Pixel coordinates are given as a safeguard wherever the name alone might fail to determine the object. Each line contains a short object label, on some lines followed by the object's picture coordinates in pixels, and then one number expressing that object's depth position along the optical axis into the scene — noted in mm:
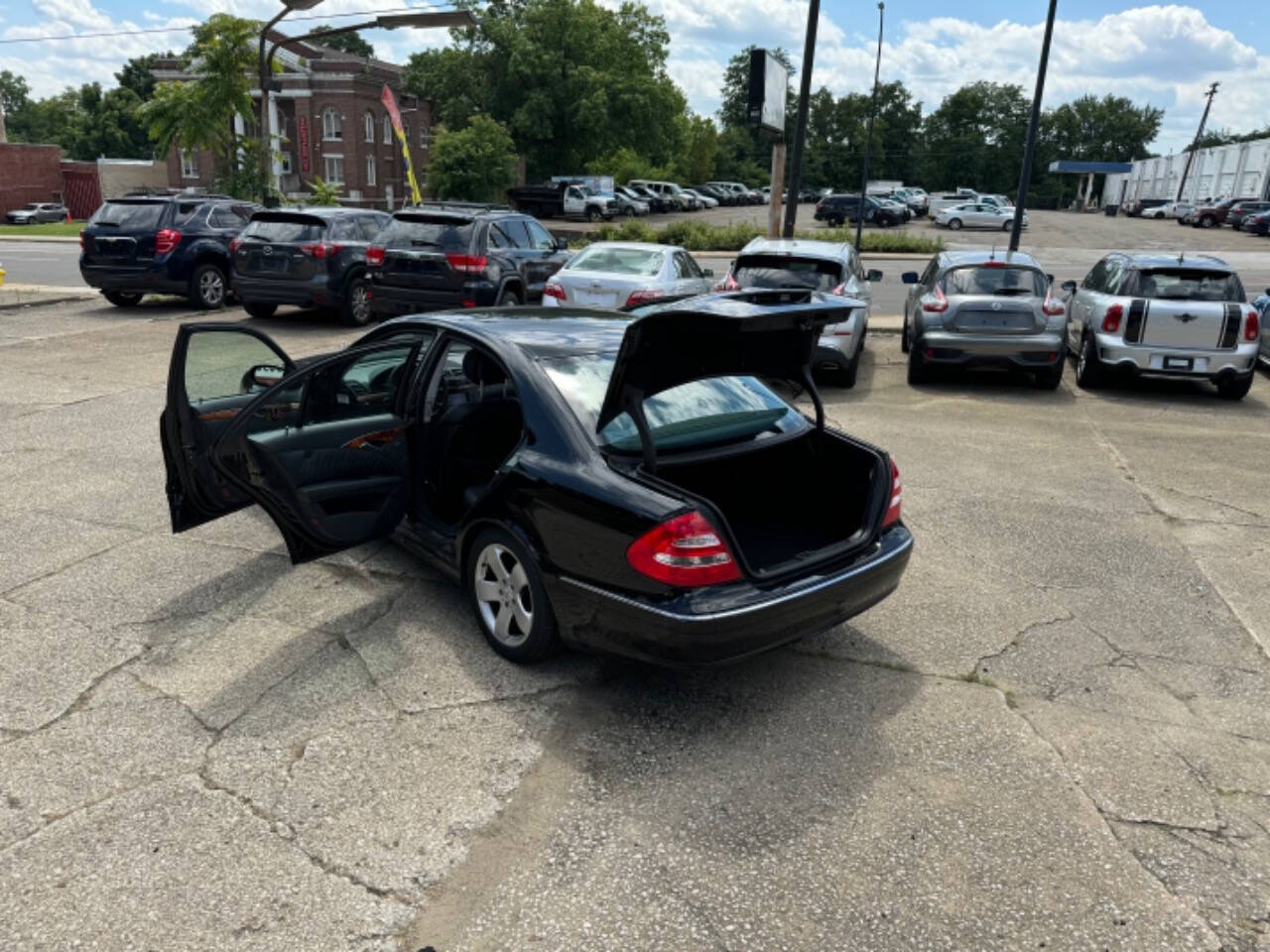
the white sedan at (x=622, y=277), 10953
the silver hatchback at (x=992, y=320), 10305
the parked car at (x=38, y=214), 47750
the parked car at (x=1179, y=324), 9953
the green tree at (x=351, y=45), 98750
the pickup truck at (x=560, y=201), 46156
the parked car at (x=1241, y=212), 48219
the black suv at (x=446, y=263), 12461
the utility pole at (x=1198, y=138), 72312
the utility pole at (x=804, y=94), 17000
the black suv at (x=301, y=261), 13672
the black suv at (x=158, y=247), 14812
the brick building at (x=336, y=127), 55688
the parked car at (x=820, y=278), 10445
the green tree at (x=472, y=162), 40875
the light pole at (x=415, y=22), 17688
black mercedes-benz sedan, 3574
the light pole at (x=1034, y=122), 18609
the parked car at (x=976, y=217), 51562
